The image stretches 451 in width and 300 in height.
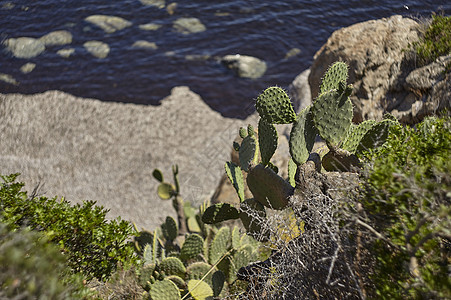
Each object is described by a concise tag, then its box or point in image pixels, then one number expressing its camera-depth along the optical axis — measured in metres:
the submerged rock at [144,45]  12.82
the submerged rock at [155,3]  14.40
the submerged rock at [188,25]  13.42
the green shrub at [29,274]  1.66
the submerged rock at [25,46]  11.88
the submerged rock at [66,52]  12.19
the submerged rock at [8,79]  10.73
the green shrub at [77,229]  3.12
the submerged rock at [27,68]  11.24
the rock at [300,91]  9.76
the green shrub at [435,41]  5.47
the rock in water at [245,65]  11.95
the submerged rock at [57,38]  12.48
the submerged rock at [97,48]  12.41
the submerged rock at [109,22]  13.34
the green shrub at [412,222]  1.73
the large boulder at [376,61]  6.04
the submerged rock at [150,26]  13.48
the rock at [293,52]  12.43
